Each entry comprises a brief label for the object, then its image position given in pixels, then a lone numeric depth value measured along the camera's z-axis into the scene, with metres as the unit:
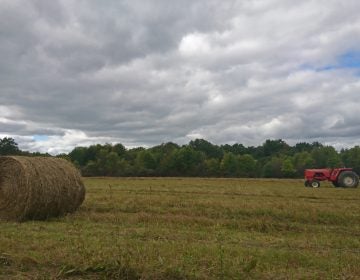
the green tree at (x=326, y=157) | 87.38
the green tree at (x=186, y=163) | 83.06
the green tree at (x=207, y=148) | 114.39
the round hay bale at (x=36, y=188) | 13.28
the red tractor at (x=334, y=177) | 30.17
